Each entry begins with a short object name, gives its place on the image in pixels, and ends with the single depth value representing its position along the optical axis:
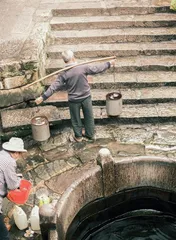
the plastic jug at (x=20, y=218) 5.80
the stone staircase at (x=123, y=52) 8.32
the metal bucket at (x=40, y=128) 7.53
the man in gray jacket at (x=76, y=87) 7.09
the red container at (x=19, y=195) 5.68
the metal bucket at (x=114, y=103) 7.89
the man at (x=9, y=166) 5.01
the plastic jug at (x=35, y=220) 5.73
